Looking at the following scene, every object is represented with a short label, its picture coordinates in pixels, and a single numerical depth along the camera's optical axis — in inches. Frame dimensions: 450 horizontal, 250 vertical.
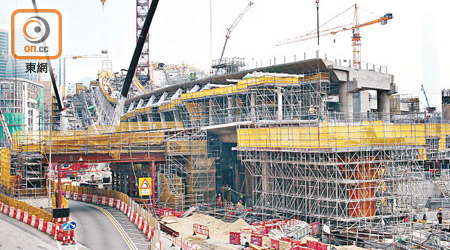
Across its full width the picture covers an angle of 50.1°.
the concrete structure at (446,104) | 2273.0
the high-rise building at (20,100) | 4724.4
